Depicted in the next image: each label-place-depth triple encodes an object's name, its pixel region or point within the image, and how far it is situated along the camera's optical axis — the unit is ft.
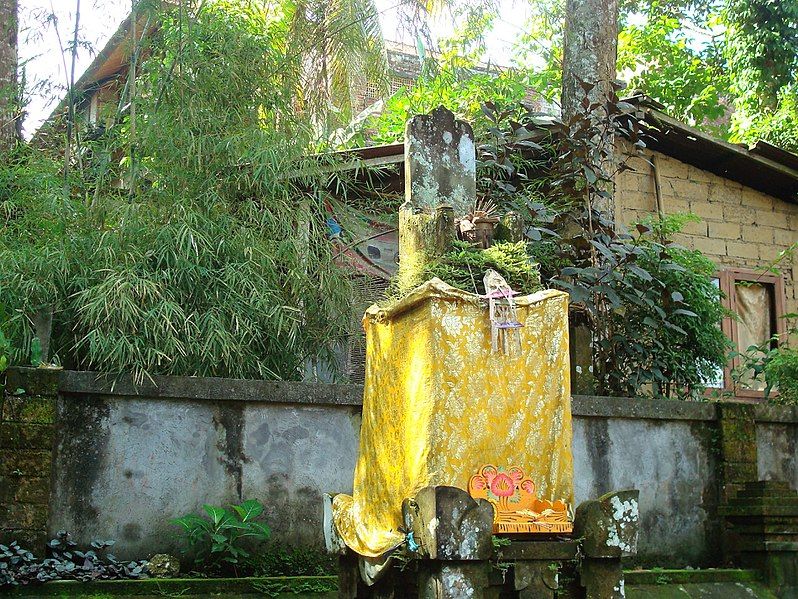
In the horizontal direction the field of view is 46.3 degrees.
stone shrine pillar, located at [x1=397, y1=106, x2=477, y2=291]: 17.66
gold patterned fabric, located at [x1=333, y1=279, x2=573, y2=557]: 15.15
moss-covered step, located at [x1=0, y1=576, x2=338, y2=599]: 18.89
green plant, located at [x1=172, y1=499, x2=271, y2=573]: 21.02
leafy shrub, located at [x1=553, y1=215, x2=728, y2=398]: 27.94
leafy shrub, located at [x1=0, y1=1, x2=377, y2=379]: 22.94
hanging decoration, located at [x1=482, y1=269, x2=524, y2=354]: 15.67
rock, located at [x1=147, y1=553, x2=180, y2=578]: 20.52
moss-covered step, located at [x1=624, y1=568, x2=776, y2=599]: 23.07
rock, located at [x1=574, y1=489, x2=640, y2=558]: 14.56
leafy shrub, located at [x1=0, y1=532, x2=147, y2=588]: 18.94
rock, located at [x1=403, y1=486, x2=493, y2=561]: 13.56
